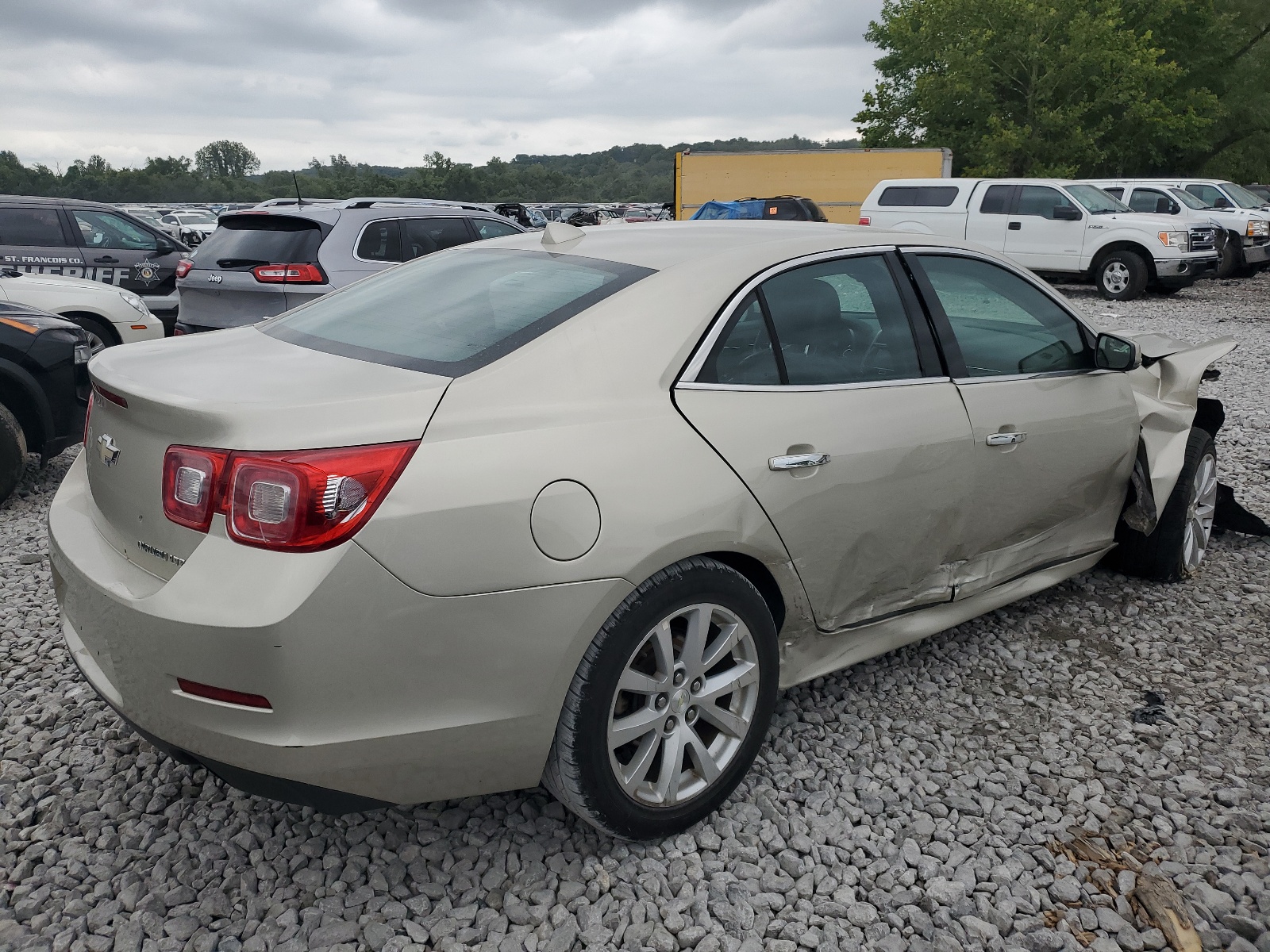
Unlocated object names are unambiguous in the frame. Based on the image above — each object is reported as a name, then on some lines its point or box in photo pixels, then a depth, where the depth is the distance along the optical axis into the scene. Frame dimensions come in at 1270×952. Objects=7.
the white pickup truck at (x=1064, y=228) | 15.98
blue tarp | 20.77
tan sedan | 2.05
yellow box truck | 24.25
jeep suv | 7.45
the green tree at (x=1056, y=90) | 31.44
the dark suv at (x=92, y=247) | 10.27
